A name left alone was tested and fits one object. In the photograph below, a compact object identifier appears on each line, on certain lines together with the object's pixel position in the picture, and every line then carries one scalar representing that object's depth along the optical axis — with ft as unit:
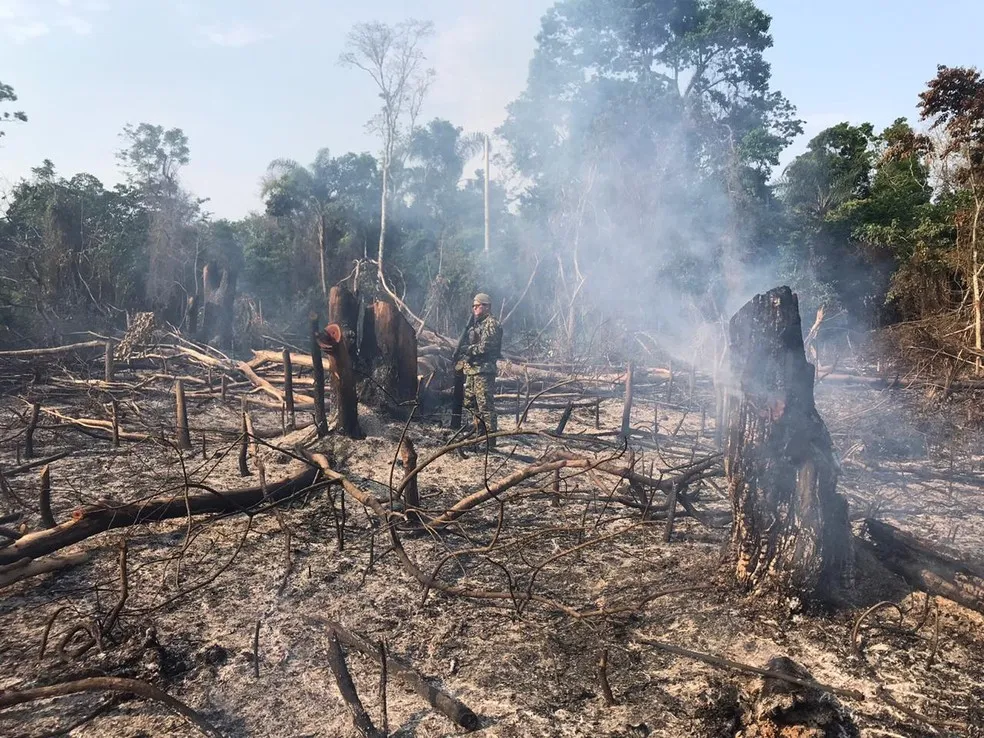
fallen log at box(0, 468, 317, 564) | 11.88
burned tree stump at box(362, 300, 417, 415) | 25.50
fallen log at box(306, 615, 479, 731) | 8.21
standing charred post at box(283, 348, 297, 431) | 24.25
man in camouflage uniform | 24.85
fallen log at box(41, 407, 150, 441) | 21.36
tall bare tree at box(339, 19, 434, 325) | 76.74
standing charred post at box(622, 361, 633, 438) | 23.73
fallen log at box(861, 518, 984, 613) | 10.82
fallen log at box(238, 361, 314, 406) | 26.96
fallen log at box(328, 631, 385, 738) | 7.95
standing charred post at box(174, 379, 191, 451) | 21.54
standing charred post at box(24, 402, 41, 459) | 18.80
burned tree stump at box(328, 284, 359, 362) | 24.23
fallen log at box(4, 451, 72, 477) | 18.04
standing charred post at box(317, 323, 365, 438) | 20.79
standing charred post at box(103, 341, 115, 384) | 29.31
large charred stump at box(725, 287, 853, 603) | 11.13
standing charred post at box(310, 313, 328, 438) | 21.61
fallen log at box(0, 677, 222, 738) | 7.46
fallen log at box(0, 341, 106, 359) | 32.58
